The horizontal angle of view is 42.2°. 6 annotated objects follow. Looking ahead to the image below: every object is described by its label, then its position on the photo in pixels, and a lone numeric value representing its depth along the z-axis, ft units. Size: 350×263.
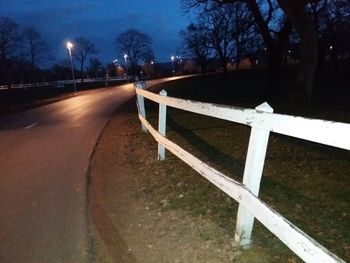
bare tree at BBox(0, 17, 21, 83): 242.37
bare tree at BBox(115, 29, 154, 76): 480.23
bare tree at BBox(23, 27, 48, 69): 356.61
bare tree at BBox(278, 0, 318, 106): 49.32
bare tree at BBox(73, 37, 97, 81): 458.50
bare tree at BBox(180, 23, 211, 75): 200.89
